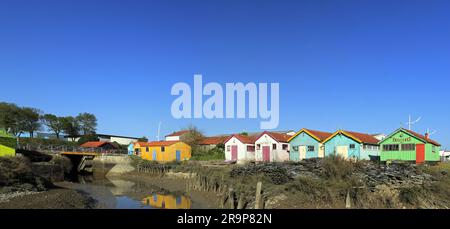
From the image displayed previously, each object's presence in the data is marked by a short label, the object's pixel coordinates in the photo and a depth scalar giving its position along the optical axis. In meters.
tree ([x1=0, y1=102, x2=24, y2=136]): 71.50
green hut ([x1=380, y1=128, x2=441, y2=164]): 33.12
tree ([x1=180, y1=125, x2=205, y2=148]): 64.00
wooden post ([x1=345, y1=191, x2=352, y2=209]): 15.05
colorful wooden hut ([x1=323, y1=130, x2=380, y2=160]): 36.66
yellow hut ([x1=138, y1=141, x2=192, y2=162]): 52.88
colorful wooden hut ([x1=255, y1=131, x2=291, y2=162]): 44.06
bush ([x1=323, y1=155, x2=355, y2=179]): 20.83
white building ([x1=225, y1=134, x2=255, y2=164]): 46.18
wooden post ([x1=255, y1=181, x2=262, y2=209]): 16.25
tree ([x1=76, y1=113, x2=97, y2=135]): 92.19
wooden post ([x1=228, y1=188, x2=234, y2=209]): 18.66
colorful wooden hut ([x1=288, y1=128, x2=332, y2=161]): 39.94
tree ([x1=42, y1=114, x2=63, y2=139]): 84.93
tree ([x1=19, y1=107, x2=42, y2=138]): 76.19
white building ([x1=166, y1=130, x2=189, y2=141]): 67.56
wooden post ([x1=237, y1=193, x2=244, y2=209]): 17.68
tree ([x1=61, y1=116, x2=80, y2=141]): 87.36
